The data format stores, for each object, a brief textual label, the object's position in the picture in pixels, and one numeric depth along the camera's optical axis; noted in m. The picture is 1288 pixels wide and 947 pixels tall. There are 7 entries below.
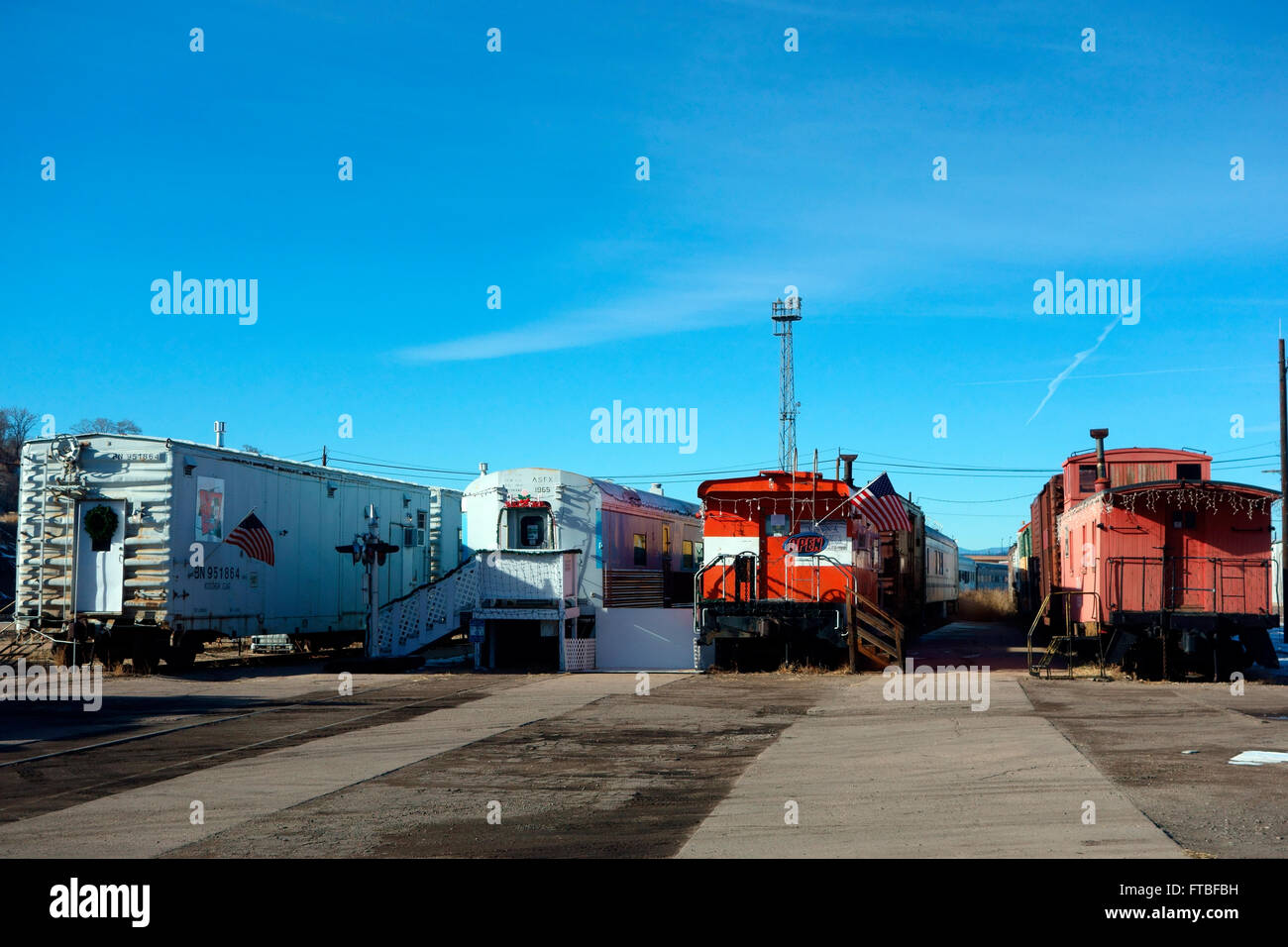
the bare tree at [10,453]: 76.25
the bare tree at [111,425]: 64.38
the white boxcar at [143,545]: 21.50
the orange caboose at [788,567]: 21.55
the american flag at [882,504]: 21.70
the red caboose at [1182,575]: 19.28
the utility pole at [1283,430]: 32.88
